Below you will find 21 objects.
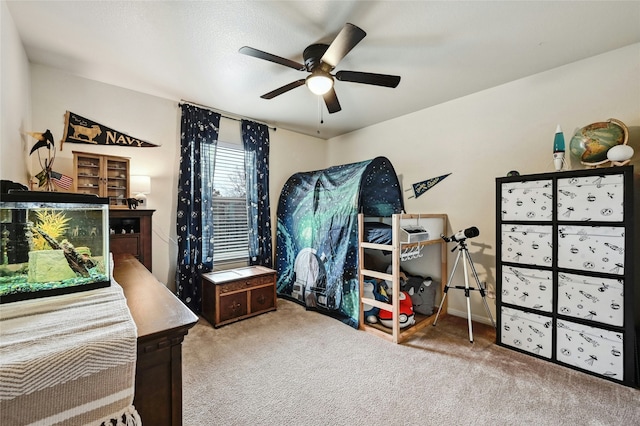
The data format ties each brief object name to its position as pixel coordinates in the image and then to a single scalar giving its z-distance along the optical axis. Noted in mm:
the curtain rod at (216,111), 3123
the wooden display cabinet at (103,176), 2477
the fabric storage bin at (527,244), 2199
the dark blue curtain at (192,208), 3068
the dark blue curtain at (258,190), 3639
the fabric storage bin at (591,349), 1884
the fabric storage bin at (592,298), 1892
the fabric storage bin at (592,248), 1893
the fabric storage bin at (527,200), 2199
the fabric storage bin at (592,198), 1899
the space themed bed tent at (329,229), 2893
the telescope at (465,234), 2602
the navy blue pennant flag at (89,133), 2508
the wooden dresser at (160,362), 807
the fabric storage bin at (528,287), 2182
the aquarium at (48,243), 946
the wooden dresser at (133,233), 2404
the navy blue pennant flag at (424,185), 3259
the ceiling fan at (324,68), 1771
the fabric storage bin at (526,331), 2178
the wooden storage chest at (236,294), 2861
